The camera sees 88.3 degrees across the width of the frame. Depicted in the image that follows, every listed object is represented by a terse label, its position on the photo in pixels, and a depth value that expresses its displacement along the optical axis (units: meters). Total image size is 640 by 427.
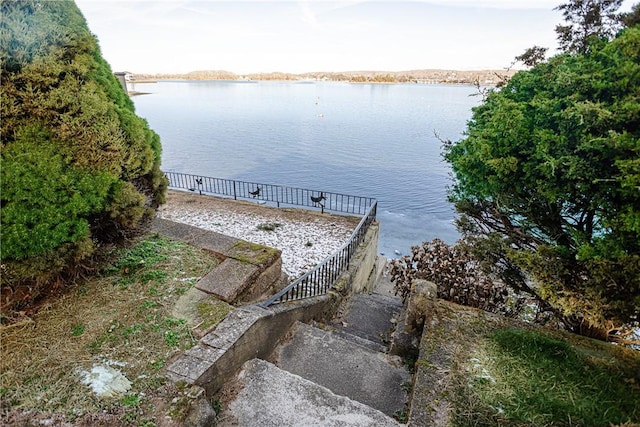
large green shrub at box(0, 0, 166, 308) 3.27
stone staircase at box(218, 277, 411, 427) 3.15
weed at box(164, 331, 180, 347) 3.62
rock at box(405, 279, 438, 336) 4.63
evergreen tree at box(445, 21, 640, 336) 3.05
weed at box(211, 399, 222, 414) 3.25
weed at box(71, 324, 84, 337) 3.62
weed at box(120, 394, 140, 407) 2.90
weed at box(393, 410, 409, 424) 3.55
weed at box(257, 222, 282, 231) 9.75
